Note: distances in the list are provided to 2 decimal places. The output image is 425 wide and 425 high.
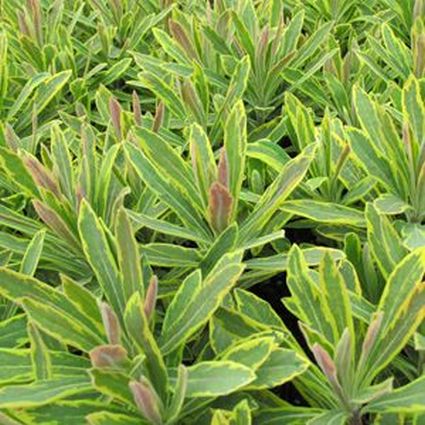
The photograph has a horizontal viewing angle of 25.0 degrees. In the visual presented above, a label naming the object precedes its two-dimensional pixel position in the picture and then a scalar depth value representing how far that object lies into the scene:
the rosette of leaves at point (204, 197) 0.46
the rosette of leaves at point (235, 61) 0.60
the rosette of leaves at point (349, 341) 0.39
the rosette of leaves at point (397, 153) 0.48
